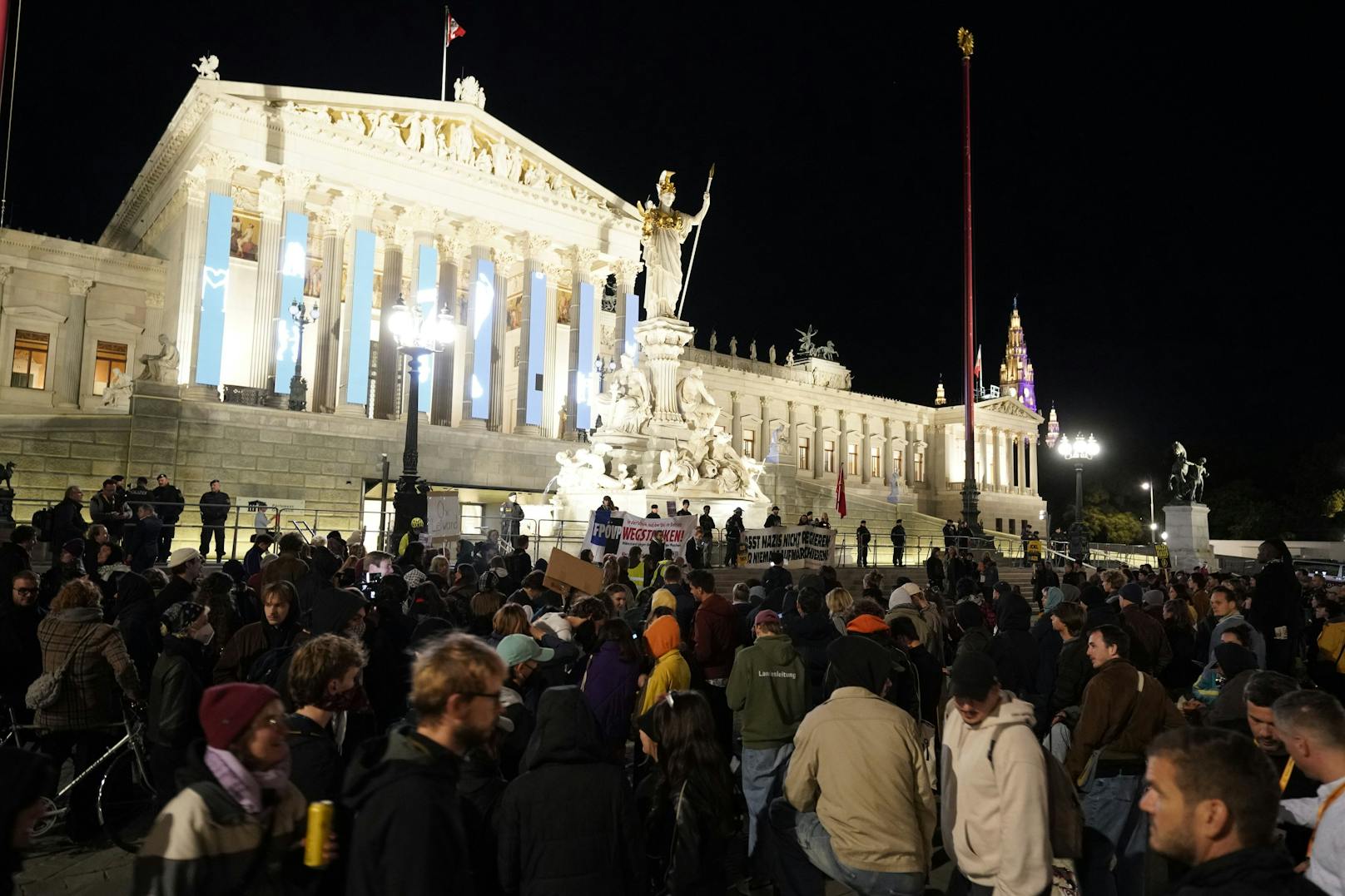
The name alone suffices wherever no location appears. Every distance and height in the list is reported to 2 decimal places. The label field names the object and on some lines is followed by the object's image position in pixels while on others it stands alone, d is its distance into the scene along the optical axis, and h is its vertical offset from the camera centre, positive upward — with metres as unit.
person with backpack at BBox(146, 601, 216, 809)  5.17 -1.12
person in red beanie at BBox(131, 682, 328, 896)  2.59 -0.87
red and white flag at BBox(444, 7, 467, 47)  38.94 +20.87
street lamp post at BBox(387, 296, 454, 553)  16.14 +1.34
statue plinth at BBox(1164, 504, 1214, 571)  28.17 +0.34
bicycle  5.85 -1.96
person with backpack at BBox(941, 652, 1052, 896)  3.52 -0.99
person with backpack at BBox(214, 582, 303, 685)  5.84 -0.78
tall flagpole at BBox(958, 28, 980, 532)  27.80 +6.99
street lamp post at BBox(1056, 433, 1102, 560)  26.78 +3.02
